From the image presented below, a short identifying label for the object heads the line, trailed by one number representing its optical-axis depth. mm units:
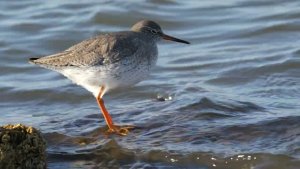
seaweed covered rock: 11758
